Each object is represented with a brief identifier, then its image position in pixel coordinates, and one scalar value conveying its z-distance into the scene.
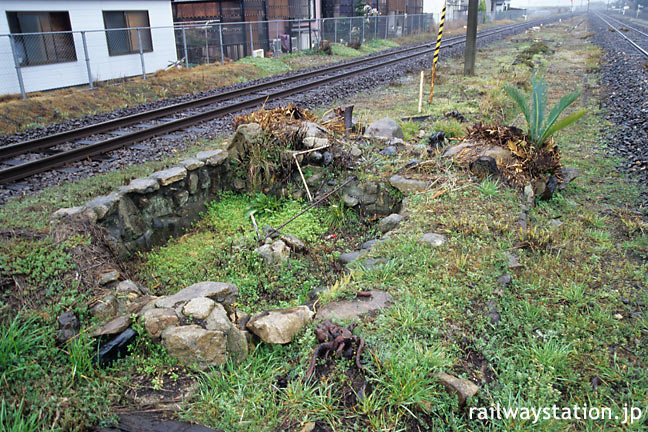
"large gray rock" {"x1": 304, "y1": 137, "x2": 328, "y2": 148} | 6.95
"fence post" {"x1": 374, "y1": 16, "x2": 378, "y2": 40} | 32.73
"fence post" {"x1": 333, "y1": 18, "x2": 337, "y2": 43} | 27.43
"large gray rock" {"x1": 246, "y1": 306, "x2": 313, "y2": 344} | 3.34
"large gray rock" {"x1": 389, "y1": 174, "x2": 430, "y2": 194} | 6.09
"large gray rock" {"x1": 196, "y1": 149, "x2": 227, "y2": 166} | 6.64
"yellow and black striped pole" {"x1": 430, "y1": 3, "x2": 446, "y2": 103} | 12.36
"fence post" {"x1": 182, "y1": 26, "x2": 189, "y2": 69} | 17.48
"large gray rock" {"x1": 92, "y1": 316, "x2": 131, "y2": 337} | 3.27
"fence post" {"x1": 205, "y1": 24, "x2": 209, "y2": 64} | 19.95
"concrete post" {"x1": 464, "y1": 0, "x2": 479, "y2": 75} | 15.79
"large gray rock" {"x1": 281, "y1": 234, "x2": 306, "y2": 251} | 5.41
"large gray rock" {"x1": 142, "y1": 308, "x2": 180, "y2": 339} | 3.35
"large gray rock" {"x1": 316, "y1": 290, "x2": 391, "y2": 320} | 3.64
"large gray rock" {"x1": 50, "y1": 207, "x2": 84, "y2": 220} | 4.64
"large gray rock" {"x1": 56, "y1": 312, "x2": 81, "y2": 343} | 3.19
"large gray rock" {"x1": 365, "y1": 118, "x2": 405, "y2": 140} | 8.21
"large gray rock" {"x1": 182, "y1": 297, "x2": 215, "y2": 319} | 3.41
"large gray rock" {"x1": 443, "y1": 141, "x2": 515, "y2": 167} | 6.50
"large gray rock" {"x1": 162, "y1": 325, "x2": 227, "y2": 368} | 3.19
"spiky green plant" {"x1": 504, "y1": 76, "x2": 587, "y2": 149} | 6.42
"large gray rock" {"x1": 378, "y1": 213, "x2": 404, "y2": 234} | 5.53
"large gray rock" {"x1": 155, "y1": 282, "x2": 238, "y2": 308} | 3.62
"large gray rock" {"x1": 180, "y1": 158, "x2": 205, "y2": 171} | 6.27
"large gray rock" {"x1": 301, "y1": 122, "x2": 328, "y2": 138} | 7.17
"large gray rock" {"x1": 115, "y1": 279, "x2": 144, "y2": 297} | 3.84
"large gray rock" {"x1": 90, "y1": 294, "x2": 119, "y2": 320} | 3.49
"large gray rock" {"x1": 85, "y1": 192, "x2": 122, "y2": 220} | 4.95
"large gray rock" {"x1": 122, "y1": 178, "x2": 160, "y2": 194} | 5.48
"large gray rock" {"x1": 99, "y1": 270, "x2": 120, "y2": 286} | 3.90
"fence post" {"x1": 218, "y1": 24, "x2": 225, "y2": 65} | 19.27
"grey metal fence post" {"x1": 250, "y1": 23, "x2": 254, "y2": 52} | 21.45
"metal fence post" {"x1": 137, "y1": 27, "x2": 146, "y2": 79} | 16.00
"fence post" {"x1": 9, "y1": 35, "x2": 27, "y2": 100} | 12.44
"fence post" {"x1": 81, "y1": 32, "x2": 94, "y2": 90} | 14.08
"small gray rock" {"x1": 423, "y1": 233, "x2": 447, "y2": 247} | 4.63
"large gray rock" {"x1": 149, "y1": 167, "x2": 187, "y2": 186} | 5.82
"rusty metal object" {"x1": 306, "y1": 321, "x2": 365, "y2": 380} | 3.09
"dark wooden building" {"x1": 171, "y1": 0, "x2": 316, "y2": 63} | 20.22
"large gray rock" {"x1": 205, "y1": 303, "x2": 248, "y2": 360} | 3.31
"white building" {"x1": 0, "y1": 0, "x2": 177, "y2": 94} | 13.66
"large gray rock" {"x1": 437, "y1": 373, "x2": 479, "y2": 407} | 2.86
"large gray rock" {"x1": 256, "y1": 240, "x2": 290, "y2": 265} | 5.07
